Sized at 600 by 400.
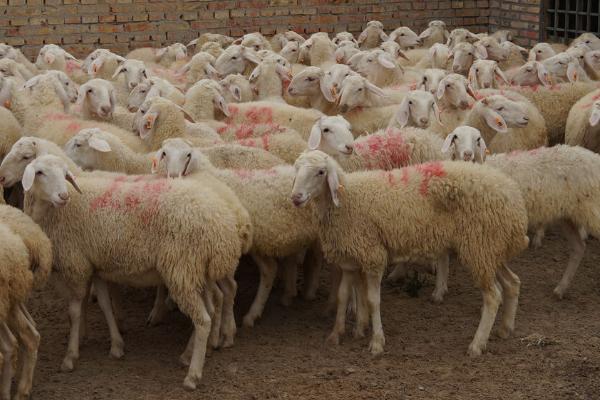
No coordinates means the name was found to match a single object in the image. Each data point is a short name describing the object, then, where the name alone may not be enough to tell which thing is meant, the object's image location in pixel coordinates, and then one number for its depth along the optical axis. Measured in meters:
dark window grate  21.15
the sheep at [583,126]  14.21
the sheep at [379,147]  12.07
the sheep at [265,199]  11.03
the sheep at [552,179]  11.64
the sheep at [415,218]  10.49
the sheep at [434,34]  21.80
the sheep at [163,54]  20.28
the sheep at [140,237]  9.95
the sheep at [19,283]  9.25
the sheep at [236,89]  15.62
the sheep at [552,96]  15.67
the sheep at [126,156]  12.08
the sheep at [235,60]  17.54
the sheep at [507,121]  13.32
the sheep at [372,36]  21.36
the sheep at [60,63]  18.10
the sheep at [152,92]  14.64
